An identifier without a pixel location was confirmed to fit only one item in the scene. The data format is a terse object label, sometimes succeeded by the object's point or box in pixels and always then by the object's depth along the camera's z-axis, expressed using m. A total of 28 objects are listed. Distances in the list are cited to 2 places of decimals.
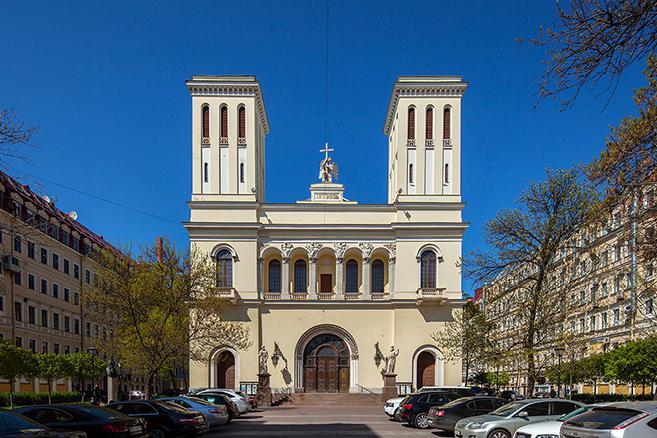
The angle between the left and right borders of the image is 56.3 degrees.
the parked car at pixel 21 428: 11.12
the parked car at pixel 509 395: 33.31
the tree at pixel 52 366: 39.59
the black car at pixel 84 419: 14.49
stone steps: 41.59
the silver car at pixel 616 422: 10.27
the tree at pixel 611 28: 6.71
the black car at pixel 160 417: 18.05
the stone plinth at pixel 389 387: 40.84
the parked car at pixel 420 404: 23.53
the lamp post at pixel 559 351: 25.91
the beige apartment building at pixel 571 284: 12.91
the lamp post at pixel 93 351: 32.86
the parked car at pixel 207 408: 22.03
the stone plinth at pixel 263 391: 40.22
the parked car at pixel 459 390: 26.16
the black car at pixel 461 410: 20.41
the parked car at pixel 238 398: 29.91
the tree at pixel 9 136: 12.92
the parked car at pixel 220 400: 25.17
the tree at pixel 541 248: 23.94
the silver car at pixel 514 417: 16.14
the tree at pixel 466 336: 28.90
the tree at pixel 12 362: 32.03
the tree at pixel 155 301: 28.72
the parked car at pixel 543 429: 14.46
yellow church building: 45.00
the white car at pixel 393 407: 26.42
